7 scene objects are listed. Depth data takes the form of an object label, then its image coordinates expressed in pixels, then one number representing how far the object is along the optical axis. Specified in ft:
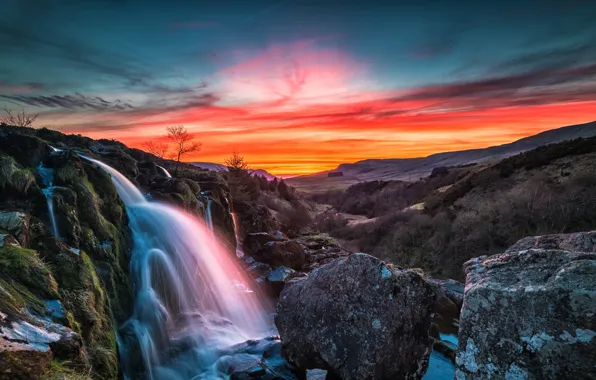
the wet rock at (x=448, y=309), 60.85
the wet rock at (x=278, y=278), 81.82
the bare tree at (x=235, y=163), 200.54
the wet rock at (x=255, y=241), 102.29
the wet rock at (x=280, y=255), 96.07
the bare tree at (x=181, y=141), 172.55
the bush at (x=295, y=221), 173.34
